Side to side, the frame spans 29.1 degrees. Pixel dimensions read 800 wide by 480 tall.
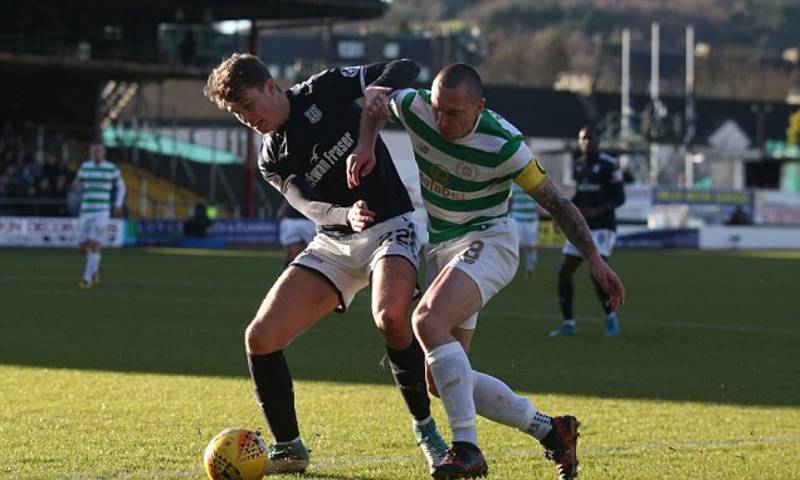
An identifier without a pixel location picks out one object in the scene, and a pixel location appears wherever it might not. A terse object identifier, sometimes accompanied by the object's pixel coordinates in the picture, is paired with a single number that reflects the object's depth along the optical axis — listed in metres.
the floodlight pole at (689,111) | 72.69
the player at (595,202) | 15.48
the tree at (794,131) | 90.06
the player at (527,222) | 27.94
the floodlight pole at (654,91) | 71.31
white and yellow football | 6.89
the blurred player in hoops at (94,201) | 22.39
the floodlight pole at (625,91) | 76.50
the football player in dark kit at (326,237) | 7.45
